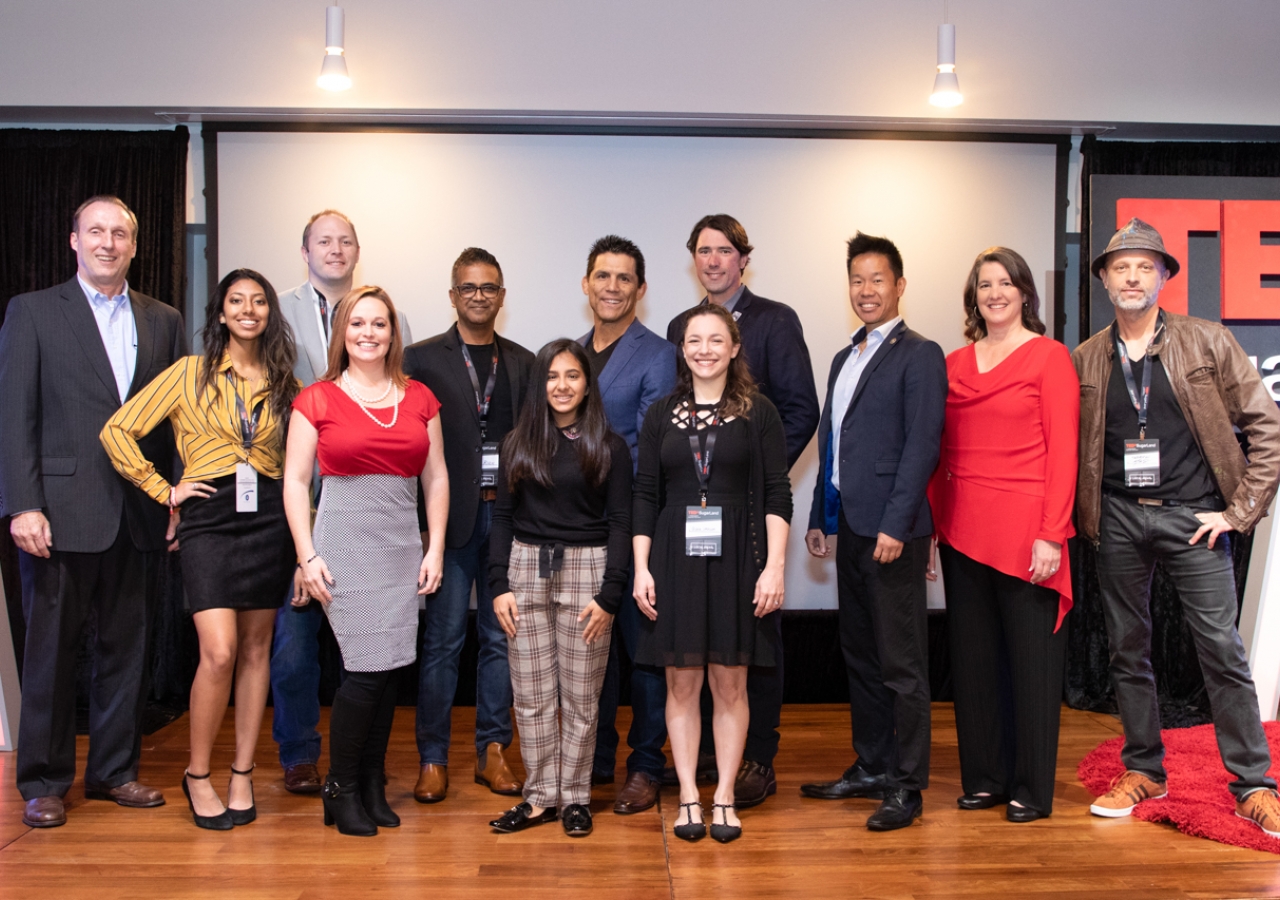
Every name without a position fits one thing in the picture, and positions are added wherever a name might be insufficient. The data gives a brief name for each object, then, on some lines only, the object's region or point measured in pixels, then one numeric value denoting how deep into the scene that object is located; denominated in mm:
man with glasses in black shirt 3486
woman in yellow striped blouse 3123
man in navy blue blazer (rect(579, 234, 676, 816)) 3396
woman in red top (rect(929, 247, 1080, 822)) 3133
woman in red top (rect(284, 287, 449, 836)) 3027
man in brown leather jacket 3209
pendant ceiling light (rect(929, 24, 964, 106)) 4441
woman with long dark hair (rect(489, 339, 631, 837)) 3094
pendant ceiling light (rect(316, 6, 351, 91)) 4293
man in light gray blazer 3594
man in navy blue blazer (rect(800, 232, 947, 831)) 3178
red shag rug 3086
